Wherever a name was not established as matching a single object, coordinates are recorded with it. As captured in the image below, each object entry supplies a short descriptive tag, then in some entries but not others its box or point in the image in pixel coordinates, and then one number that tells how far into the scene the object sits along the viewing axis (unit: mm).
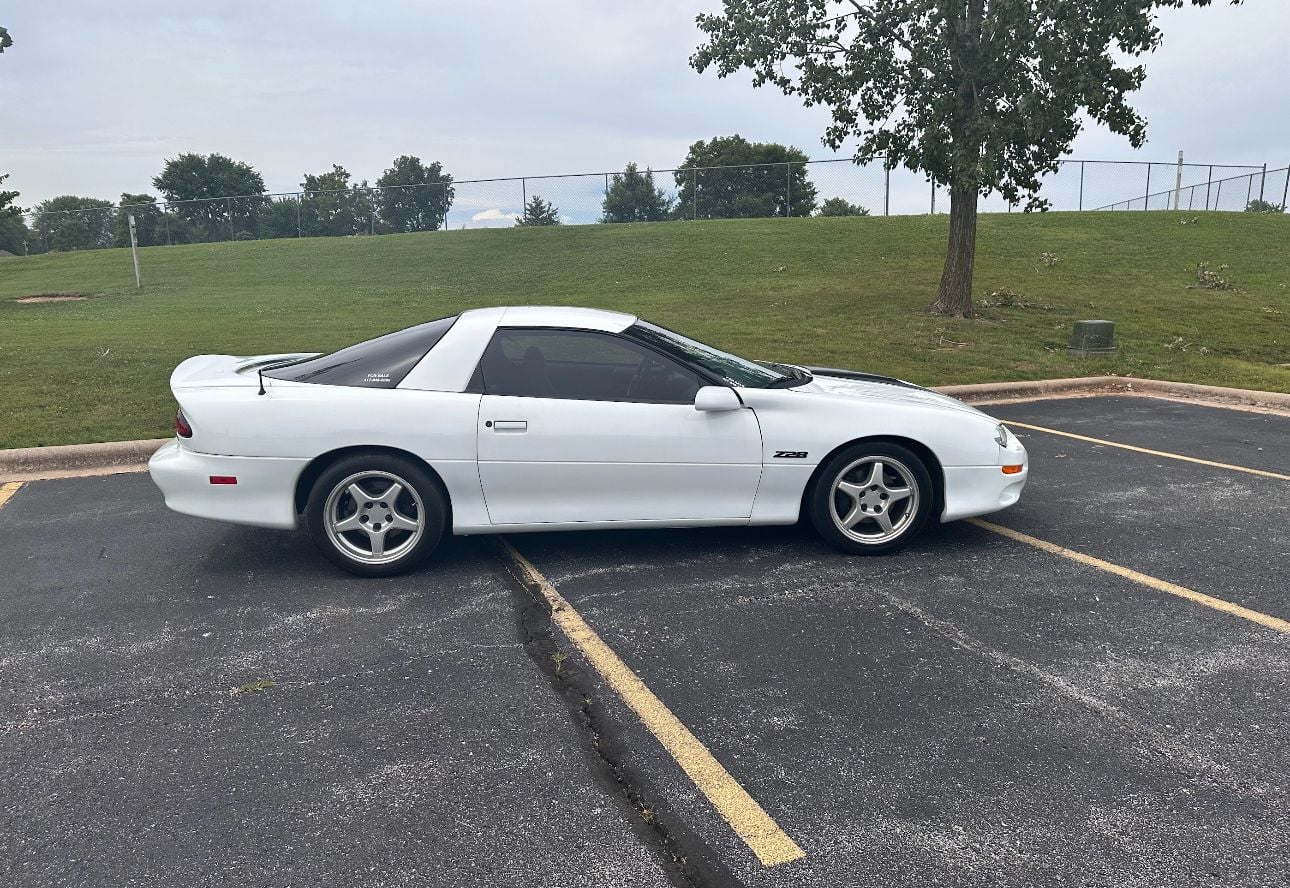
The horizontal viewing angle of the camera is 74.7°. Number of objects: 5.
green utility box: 12039
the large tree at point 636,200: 36906
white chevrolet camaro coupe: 4184
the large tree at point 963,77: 12273
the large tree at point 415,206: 34188
